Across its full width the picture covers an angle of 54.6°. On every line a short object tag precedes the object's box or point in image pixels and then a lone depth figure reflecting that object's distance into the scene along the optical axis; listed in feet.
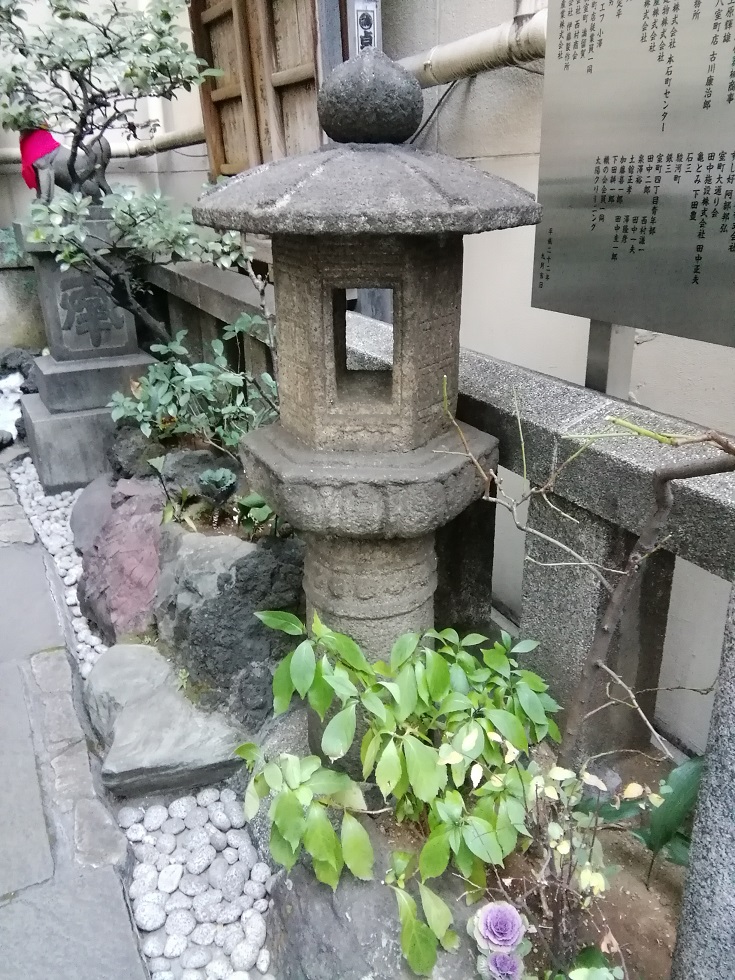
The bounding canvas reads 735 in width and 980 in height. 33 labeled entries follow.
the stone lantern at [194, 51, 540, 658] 5.58
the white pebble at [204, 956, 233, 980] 7.48
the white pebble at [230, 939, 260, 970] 7.55
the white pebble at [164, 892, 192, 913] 8.25
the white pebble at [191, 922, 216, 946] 7.88
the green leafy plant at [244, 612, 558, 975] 6.04
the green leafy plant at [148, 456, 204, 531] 12.84
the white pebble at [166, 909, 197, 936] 7.95
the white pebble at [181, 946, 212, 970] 7.61
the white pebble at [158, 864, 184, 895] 8.47
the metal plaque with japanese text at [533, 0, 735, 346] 6.08
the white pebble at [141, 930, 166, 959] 7.74
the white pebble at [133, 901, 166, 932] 7.99
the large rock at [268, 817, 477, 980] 6.40
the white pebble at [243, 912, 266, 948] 7.81
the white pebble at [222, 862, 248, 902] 8.45
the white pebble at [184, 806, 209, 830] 9.38
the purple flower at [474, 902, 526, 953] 5.69
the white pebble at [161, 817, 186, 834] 9.32
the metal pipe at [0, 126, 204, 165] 21.20
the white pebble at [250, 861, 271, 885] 8.57
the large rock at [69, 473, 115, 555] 16.14
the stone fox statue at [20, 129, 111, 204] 17.94
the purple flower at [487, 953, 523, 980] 5.71
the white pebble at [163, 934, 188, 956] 7.72
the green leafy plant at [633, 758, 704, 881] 6.07
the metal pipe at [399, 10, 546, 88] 8.91
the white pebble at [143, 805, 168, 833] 9.36
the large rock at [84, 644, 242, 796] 9.58
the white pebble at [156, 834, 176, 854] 9.04
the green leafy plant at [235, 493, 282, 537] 10.99
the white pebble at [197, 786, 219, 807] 9.71
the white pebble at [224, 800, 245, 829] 9.34
